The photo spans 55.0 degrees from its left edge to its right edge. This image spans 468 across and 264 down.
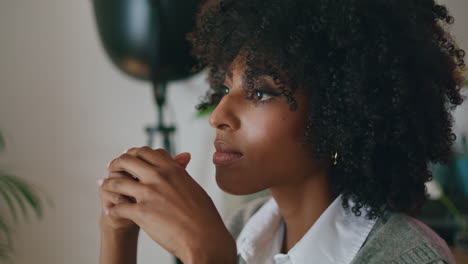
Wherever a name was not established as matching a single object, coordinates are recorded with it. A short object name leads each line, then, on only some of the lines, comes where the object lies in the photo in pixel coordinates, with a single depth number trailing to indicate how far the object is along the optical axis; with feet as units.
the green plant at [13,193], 3.83
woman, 2.15
